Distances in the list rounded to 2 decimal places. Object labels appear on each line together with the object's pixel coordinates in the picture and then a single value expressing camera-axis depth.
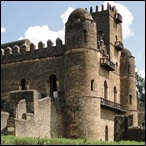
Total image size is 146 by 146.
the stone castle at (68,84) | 33.53
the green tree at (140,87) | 67.19
